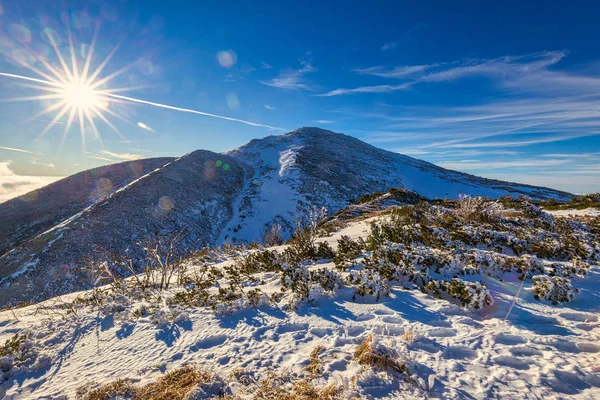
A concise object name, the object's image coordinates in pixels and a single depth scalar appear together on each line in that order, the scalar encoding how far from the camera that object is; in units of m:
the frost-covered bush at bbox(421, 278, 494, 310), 5.20
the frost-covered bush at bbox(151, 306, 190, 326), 5.79
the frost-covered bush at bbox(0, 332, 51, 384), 4.81
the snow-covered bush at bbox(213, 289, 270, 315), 5.94
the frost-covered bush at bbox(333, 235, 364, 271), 8.18
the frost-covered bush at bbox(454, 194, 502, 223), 11.62
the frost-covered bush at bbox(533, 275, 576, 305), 5.28
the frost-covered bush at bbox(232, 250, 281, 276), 9.16
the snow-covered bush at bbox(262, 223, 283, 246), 17.10
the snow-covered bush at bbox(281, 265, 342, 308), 6.05
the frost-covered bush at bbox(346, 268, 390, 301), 5.99
